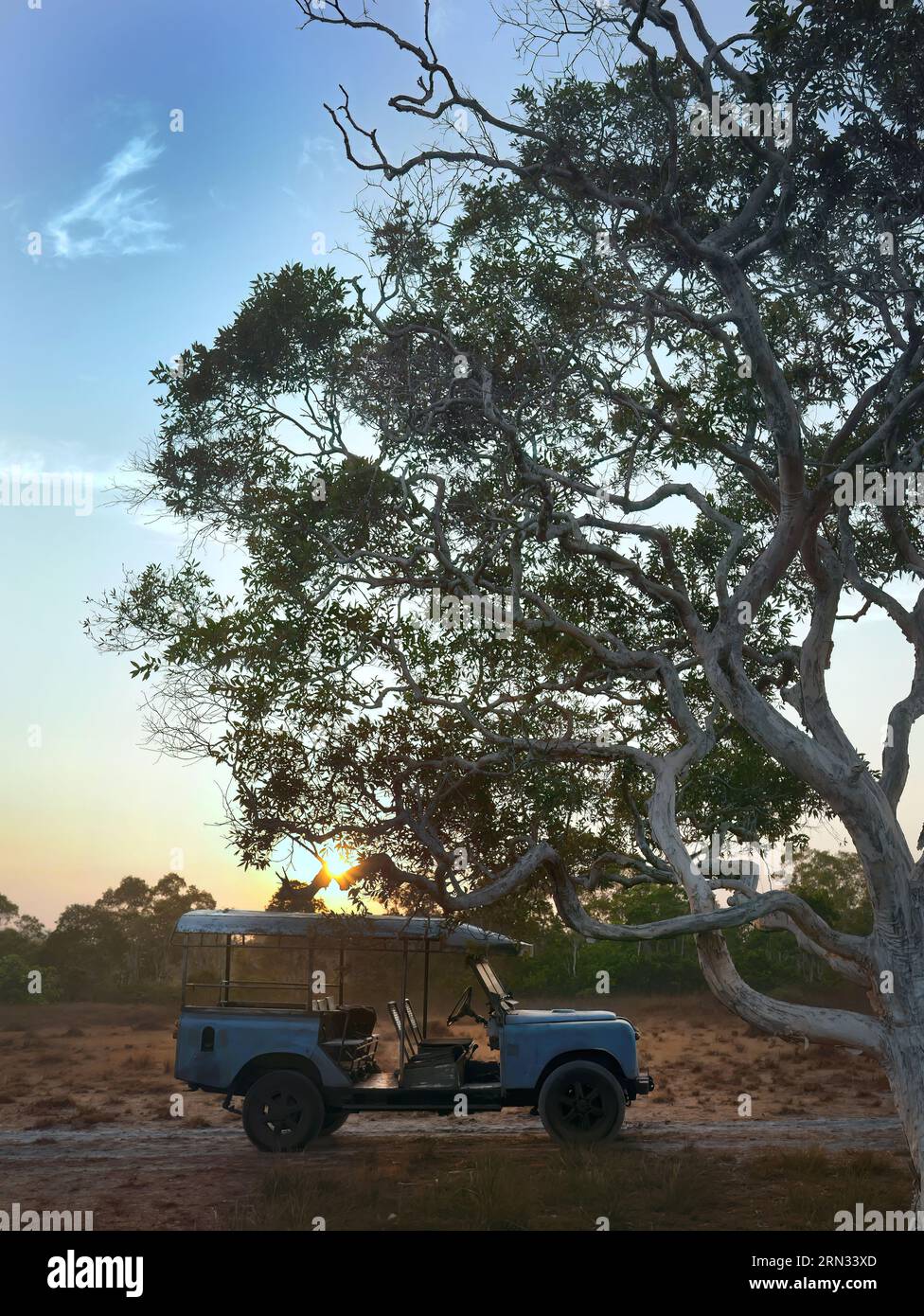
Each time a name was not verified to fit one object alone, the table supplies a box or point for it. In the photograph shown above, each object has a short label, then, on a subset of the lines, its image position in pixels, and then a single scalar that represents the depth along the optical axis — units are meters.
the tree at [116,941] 37.09
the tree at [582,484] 11.47
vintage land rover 13.23
